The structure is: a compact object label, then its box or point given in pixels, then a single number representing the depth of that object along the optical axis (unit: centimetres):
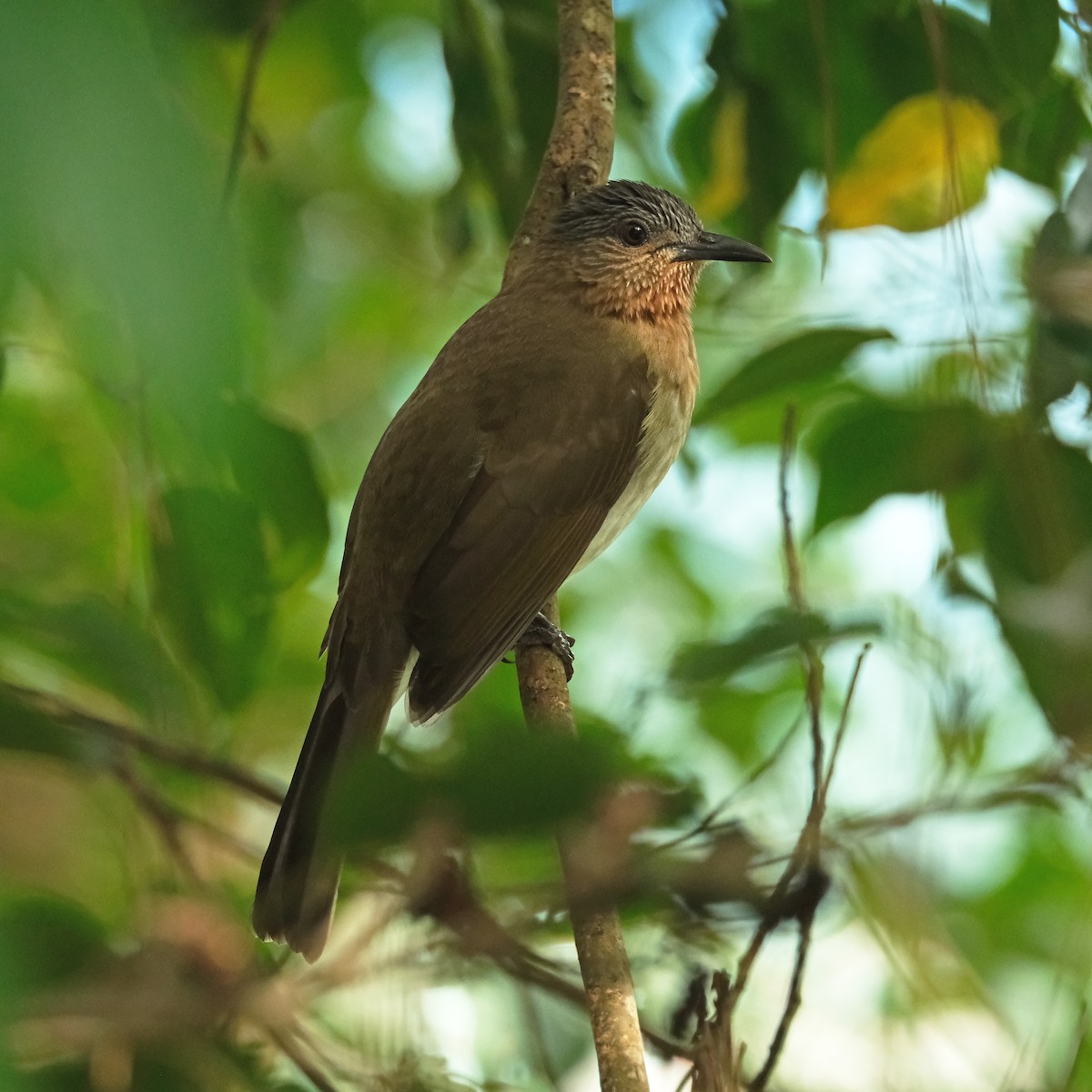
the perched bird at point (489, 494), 653
